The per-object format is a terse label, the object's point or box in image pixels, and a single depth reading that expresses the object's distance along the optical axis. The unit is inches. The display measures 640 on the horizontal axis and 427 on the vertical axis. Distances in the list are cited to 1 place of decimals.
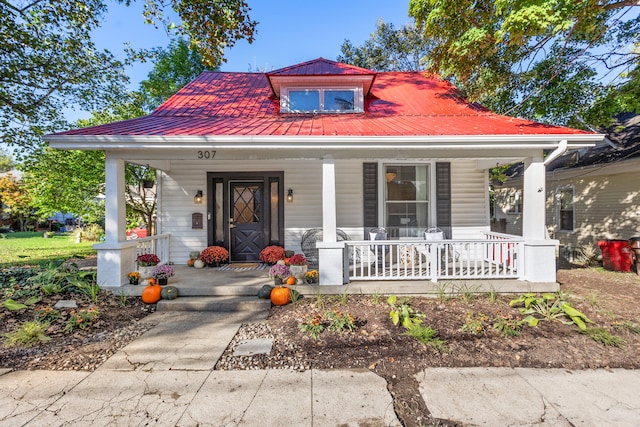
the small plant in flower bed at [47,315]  156.3
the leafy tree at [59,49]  282.8
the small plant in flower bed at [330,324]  143.5
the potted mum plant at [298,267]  205.8
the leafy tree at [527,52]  183.9
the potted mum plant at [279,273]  196.2
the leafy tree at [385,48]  597.1
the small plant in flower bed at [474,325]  141.8
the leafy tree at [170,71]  509.7
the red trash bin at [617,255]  281.6
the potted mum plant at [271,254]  254.7
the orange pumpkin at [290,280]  199.0
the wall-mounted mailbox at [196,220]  280.5
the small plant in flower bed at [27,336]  135.1
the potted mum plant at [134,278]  200.4
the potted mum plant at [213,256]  261.6
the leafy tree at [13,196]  788.6
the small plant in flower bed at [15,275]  211.0
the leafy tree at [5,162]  1170.6
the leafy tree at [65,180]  342.3
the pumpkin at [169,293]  187.2
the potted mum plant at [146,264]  203.6
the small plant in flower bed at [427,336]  130.0
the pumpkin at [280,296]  180.4
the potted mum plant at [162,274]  198.2
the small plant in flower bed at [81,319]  150.5
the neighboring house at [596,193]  337.7
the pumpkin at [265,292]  185.9
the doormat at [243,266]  253.6
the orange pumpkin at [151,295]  185.5
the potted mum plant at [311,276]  202.7
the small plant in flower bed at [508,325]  140.9
